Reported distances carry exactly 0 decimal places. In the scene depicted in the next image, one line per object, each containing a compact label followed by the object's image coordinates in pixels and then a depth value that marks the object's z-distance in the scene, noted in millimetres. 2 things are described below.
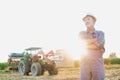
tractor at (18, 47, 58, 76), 13453
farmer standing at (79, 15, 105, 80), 3247
